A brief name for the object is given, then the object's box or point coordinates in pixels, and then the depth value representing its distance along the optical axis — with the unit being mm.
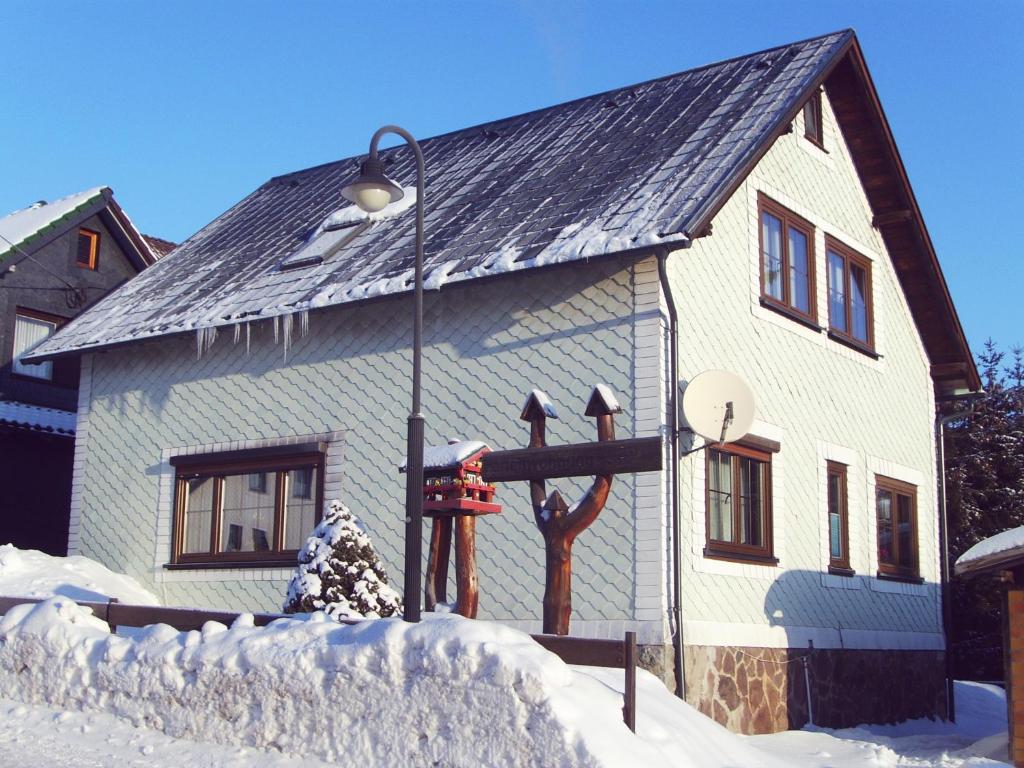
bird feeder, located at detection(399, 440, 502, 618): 11078
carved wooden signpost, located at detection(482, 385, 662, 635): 10578
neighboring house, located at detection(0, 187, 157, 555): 20391
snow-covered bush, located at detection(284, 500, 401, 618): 11594
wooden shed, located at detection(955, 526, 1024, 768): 11391
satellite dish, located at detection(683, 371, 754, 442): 12164
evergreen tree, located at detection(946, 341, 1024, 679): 23391
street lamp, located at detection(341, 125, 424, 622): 9406
